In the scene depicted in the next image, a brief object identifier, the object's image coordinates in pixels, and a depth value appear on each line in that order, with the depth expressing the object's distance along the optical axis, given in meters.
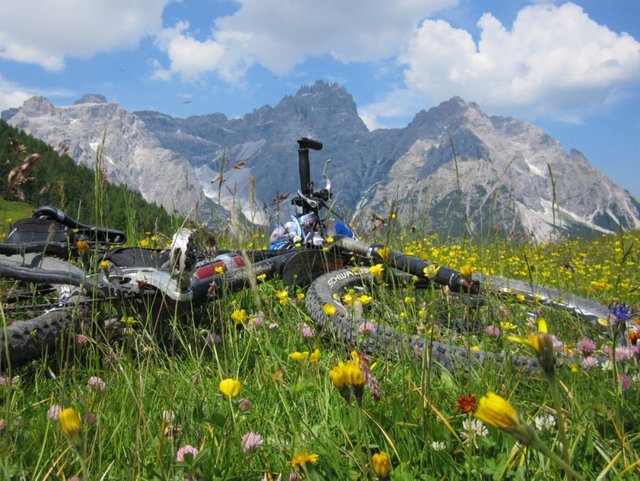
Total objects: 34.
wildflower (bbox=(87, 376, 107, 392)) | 0.65
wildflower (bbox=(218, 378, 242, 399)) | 0.45
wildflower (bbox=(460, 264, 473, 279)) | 0.63
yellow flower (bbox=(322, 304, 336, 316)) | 0.79
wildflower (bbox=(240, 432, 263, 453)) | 0.52
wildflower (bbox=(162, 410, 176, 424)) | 0.57
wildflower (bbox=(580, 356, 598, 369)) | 0.73
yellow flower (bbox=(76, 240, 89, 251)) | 0.75
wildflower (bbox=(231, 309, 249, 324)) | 0.80
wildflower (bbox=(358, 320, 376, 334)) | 0.95
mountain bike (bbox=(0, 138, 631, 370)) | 0.86
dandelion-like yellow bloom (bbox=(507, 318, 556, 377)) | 0.25
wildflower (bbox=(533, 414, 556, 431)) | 0.56
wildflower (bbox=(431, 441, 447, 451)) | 0.54
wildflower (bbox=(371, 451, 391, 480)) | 0.33
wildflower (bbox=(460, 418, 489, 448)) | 0.56
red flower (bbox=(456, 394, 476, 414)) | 0.50
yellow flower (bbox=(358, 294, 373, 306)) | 0.89
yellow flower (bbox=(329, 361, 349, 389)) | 0.35
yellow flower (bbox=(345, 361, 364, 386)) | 0.36
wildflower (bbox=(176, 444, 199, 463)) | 0.50
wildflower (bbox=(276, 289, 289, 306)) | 1.07
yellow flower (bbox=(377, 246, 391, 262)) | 0.66
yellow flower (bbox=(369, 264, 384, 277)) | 0.87
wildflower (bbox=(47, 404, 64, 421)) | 0.59
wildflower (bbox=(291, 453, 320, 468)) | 0.42
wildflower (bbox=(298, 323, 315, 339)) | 0.98
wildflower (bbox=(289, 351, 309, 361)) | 0.63
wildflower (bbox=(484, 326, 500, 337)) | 0.96
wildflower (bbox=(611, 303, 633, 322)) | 0.60
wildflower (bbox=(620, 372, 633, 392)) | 0.62
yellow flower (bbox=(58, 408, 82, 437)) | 0.30
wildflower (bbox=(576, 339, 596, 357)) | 0.74
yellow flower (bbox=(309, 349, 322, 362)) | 0.63
